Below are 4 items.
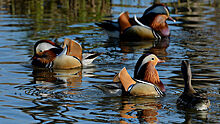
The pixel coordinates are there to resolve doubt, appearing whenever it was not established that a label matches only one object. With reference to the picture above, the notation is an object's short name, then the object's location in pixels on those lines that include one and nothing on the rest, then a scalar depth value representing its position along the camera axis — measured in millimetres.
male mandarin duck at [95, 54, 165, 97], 17686
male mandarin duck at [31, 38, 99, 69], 23516
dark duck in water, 15906
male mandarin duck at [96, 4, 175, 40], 30781
